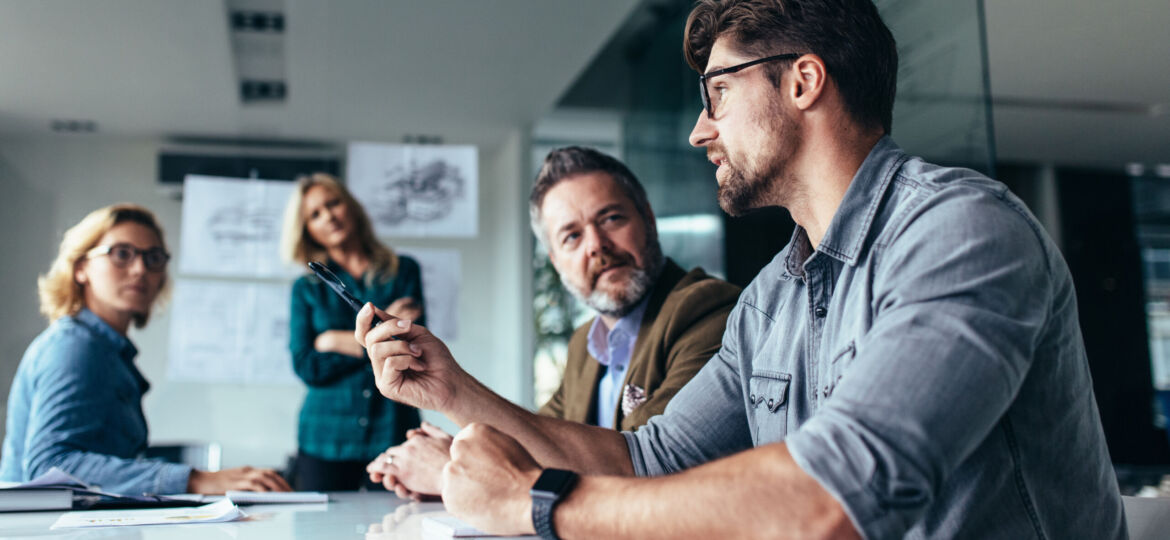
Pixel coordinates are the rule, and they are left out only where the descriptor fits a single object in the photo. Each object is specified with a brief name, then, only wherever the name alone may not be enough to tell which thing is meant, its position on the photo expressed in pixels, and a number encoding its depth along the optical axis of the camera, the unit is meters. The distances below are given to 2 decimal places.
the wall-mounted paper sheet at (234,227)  3.63
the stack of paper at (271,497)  1.52
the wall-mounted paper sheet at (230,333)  3.60
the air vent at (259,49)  3.52
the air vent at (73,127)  3.55
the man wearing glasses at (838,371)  0.74
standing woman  3.01
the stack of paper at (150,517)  1.25
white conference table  1.16
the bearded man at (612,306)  1.61
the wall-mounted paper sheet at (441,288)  3.68
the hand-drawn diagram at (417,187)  3.68
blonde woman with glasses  1.91
